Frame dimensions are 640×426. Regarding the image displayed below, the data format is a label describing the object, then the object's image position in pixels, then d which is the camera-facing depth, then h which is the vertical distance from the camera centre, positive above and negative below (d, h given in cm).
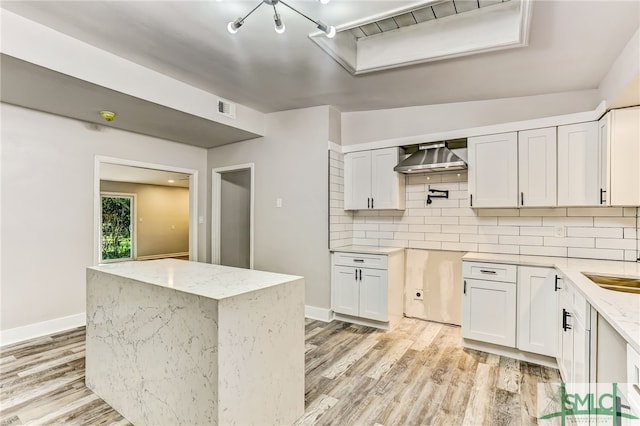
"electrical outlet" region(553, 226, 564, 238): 310 -16
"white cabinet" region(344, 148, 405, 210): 379 +40
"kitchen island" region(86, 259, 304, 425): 158 -74
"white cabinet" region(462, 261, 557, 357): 270 -83
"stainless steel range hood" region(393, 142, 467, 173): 326 +56
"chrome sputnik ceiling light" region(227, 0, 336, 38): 192 +117
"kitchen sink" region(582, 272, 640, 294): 212 -47
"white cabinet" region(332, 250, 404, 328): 359 -86
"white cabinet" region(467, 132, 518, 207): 310 +44
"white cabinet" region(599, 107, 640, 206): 251 +48
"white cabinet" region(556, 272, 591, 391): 181 -79
